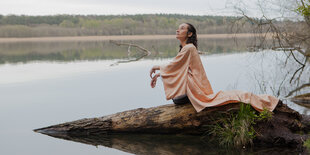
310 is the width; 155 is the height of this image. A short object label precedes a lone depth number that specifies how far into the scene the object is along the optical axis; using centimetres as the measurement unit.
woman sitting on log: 495
